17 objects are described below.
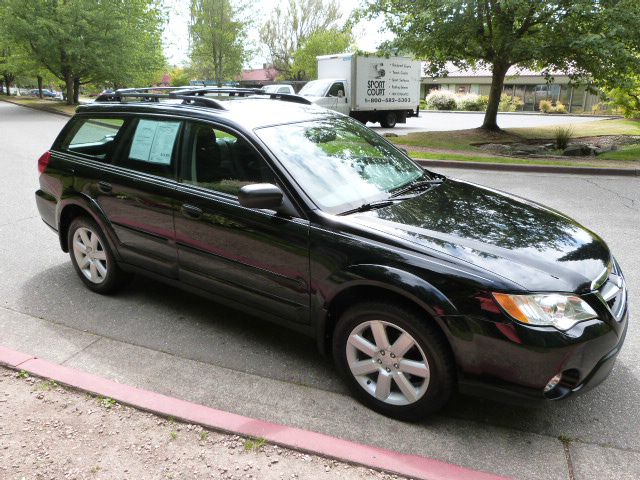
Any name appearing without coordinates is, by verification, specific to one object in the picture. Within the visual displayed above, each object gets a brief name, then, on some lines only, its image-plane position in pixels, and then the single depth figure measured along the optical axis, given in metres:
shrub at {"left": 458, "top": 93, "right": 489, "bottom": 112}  39.84
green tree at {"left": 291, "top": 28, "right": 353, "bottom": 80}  48.72
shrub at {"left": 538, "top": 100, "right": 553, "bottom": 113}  38.81
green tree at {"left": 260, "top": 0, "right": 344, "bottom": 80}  53.94
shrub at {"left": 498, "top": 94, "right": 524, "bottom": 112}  39.84
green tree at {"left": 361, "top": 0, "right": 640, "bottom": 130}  12.98
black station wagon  2.56
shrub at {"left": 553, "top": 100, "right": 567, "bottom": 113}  38.22
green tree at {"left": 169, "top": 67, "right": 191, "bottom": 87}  50.23
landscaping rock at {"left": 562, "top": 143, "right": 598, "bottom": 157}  13.64
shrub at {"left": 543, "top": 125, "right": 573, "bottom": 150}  15.27
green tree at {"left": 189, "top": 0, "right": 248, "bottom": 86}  31.02
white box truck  21.06
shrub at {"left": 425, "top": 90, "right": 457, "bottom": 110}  40.78
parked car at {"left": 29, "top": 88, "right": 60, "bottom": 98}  69.25
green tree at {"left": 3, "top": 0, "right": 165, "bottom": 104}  28.03
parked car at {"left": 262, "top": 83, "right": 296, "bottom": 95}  22.47
